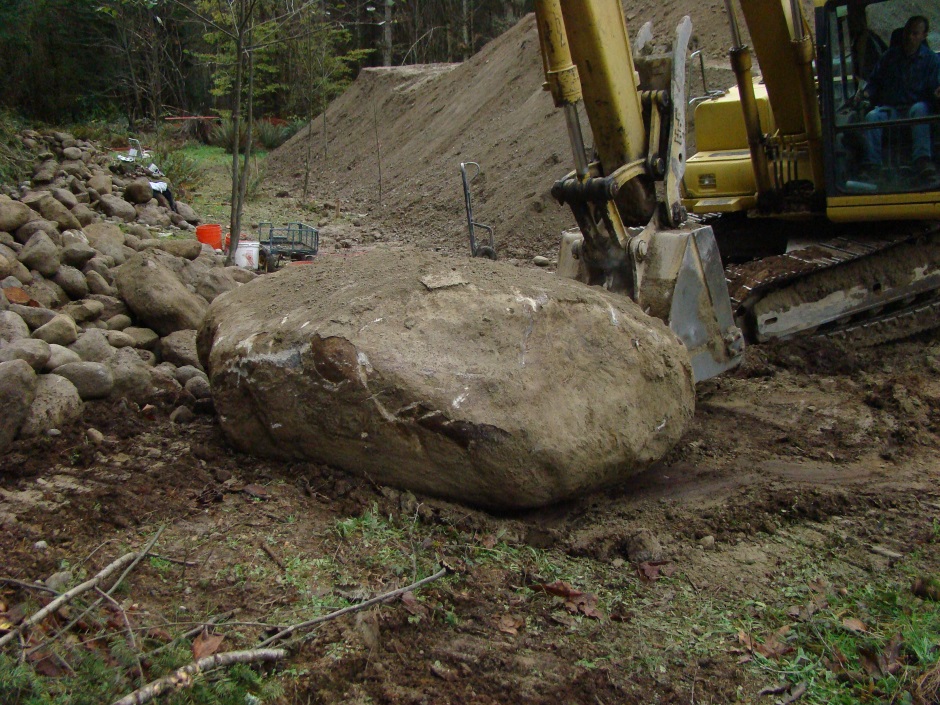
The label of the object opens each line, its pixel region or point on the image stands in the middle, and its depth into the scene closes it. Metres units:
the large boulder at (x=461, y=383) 3.76
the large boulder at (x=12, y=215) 7.09
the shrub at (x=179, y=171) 14.28
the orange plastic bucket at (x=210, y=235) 9.91
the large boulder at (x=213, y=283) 6.70
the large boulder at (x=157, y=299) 6.06
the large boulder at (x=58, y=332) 5.12
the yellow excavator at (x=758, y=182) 4.92
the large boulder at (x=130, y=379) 5.03
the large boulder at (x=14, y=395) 4.22
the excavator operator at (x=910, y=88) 5.91
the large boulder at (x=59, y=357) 4.86
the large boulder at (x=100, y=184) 10.70
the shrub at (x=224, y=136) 21.17
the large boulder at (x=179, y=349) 5.73
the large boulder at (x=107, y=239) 7.33
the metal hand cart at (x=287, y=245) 8.95
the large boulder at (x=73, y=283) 6.38
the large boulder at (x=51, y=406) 4.38
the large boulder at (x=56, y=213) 7.76
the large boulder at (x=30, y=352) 4.54
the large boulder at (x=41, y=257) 6.46
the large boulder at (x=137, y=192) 11.00
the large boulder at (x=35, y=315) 5.36
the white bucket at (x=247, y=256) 8.80
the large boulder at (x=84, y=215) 8.34
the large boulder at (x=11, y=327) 4.93
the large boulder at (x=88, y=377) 4.84
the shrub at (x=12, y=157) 10.30
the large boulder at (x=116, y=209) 9.91
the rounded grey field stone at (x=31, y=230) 7.12
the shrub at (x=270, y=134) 23.52
